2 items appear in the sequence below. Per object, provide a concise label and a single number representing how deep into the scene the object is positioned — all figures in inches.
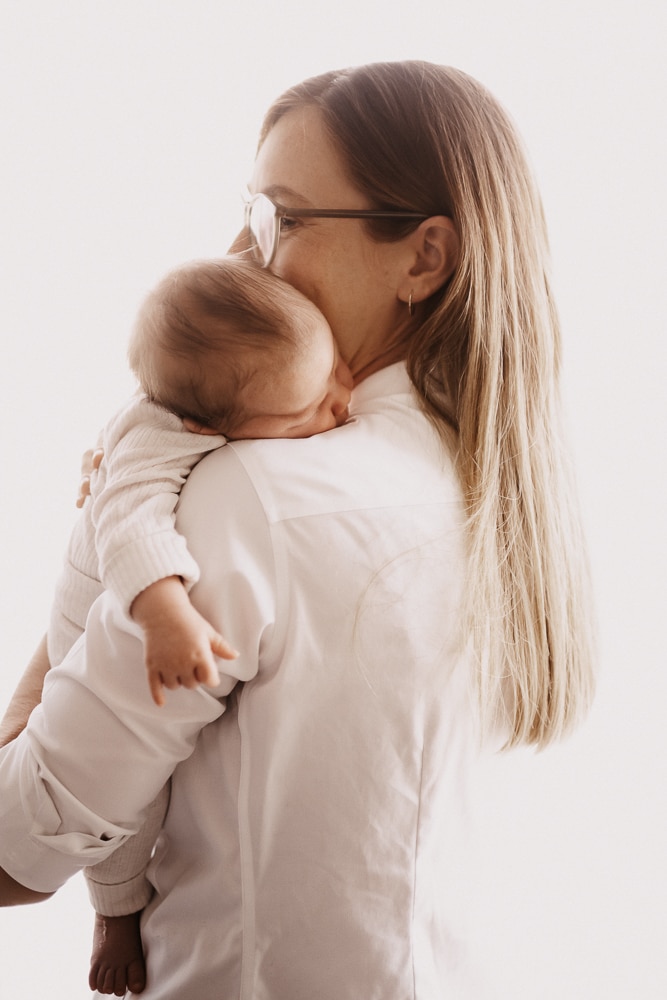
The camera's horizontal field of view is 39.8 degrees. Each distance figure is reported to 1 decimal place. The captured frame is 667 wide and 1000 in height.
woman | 35.2
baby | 36.9
